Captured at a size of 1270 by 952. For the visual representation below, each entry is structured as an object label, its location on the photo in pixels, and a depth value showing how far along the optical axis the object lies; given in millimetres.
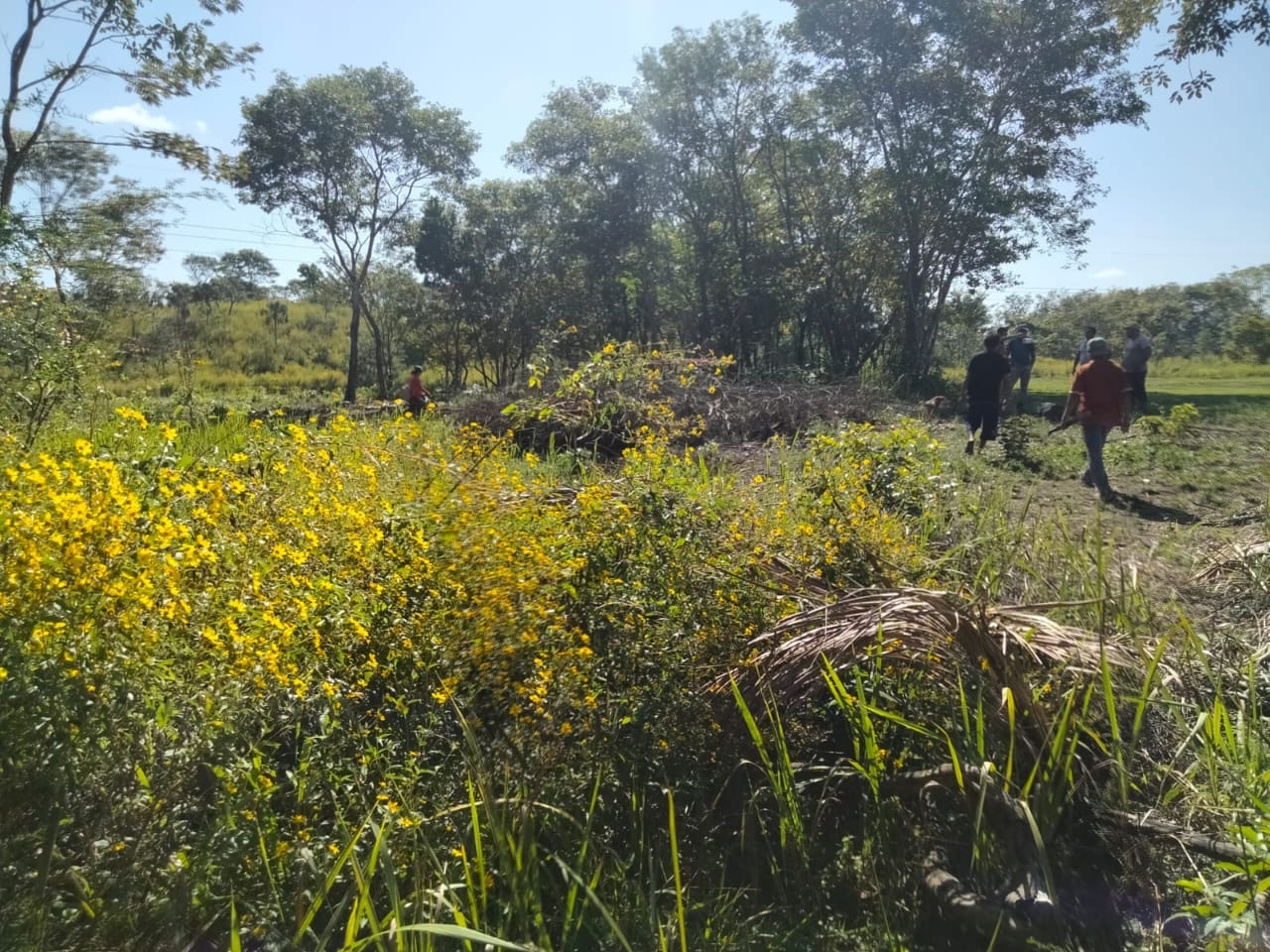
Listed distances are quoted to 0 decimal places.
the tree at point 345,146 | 18578
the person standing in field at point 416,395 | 11602
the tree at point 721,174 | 17484
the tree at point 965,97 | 15469
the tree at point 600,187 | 18938
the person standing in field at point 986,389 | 8148
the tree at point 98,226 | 13727
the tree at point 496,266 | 21516
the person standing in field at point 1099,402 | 6586
